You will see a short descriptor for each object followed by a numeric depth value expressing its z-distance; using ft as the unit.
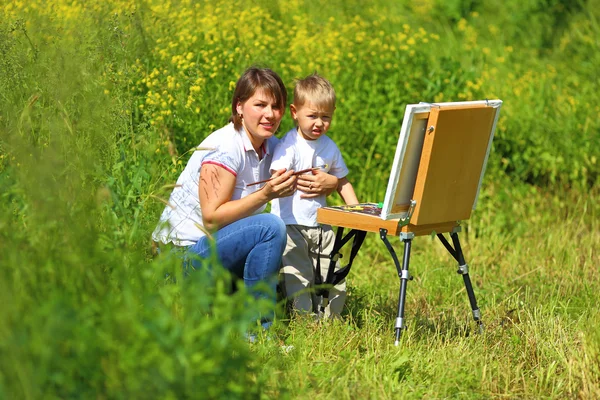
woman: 25.09
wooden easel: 24.27
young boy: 26.78
